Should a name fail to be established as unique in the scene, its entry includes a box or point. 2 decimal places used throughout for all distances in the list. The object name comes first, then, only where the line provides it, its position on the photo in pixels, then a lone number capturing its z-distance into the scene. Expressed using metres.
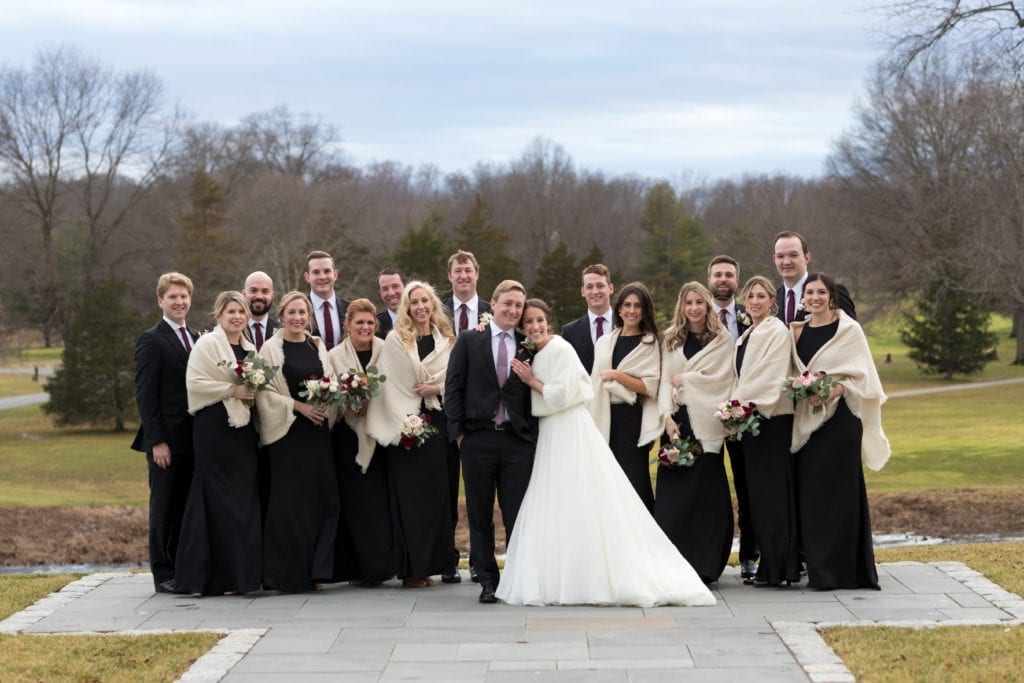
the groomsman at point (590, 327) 11.15
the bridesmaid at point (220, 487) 10.20
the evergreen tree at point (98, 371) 37.91
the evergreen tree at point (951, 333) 50.34
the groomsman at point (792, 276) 10.62
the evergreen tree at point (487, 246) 51.25
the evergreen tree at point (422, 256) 51.62
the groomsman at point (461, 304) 11.09
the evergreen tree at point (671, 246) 67.38
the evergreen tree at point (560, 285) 52.91
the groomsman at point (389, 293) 11.46
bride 9.46
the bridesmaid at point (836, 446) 10.02
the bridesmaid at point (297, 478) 10.34
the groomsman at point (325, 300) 11.12
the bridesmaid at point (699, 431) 10.35
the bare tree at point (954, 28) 25.62
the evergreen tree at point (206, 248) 51.72
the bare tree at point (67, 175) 62.69
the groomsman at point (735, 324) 10.62
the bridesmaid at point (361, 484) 10.53
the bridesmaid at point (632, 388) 10.49
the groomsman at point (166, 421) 10.45
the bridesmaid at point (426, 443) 10.42
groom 9.83
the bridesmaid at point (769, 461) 10.15
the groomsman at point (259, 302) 10.60
